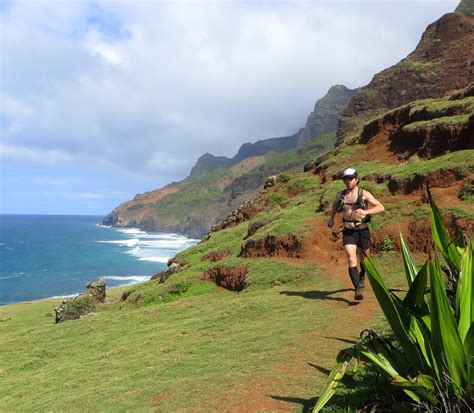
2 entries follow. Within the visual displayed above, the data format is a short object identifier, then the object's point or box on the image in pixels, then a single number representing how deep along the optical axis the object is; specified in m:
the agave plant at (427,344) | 3.40
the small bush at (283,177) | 35.22
